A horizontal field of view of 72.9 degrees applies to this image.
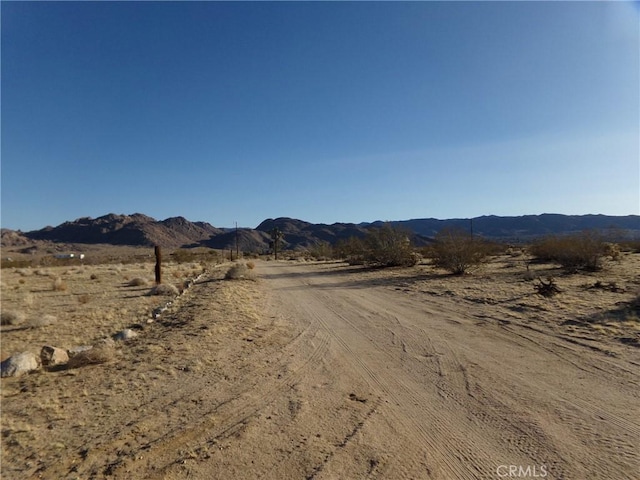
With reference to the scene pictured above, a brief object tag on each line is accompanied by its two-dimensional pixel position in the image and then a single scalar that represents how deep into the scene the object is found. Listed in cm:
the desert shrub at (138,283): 2755
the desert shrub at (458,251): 2538
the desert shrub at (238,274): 2791
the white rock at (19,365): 846
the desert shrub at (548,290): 1587
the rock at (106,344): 950
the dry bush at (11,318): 1513
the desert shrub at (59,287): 2506
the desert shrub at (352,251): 4266
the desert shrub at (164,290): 2258
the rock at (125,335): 1162
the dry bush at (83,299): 1978
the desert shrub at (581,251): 2375
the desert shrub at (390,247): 3412
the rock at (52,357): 912
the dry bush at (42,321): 1453
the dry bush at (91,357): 877
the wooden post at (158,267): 2680
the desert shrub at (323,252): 6699
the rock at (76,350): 945
